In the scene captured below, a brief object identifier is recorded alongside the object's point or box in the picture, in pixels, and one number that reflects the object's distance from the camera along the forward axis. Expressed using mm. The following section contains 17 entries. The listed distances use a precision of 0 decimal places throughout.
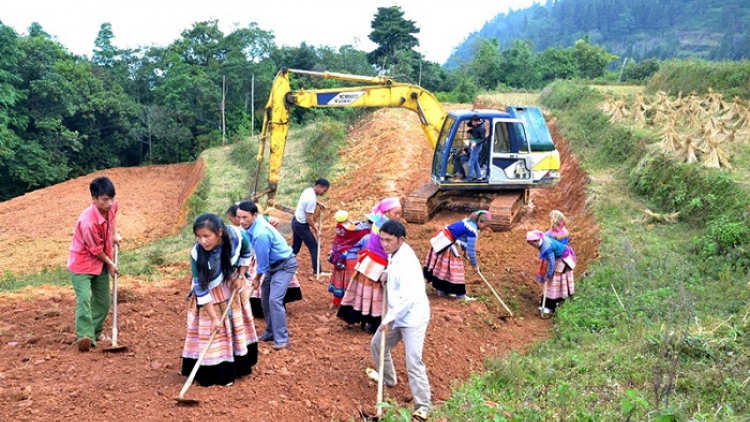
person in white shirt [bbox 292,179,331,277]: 8781
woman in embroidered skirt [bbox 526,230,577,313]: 8688
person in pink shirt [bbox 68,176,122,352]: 6457
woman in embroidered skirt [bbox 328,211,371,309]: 7754
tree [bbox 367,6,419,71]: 43688
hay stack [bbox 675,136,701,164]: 12303
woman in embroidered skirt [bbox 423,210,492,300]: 8391
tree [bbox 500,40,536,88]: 45312
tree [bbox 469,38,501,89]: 46125
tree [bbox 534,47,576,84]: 46469
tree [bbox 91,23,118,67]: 38106
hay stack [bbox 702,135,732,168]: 11758
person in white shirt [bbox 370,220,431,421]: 5242
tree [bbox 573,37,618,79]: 48531
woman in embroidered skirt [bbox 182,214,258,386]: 5281
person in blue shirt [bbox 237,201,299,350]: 6434
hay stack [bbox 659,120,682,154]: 13172
